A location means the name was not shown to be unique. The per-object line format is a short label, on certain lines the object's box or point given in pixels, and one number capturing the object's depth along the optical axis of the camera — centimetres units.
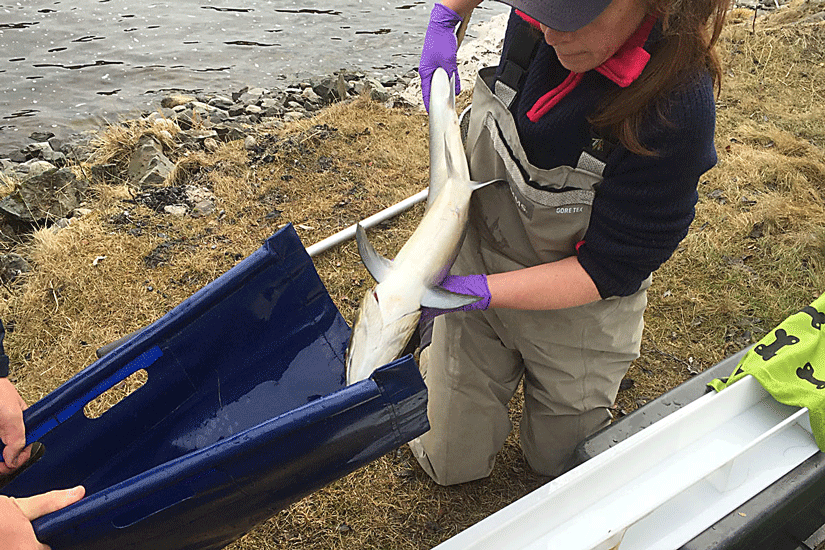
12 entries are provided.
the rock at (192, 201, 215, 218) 429
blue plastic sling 140
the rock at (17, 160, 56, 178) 609
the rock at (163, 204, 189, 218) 426
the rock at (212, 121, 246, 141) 586
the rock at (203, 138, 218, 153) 536
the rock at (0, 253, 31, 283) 379
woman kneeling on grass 167
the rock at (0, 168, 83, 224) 448
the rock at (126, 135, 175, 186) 484
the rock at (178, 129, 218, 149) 555
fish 182
